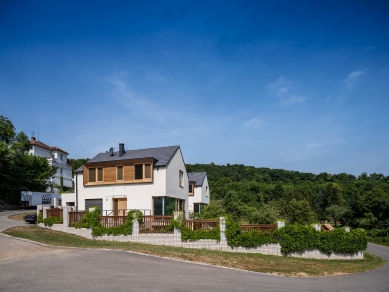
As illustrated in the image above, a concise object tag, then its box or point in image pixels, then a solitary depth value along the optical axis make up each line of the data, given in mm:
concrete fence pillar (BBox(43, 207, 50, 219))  22736
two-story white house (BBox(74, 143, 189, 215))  25172
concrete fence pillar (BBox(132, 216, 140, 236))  19750
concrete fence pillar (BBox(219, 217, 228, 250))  18859
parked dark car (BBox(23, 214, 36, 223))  25156
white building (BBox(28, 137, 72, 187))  54869
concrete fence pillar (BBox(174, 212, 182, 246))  19188
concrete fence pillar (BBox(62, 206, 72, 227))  21656
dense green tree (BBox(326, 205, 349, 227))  53088
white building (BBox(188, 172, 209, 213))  38781
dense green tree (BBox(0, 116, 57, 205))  41250
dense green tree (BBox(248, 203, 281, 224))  27009
